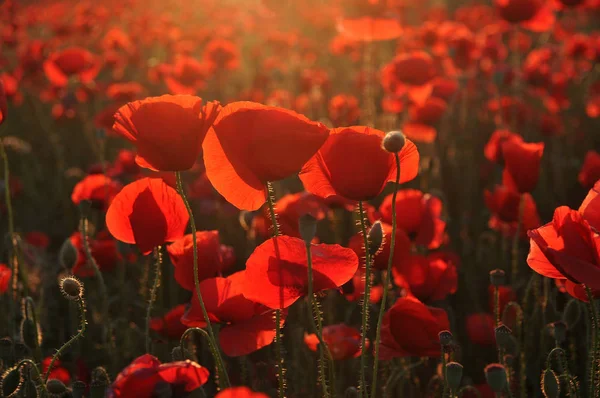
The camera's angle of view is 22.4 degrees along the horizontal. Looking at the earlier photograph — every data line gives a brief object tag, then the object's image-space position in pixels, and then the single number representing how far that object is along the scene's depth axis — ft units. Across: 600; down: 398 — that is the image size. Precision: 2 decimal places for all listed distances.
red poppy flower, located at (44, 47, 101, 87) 7.06
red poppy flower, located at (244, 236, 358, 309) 2.84
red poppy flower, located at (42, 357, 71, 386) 3.65
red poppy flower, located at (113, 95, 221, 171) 2.88
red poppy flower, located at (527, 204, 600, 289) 2.71
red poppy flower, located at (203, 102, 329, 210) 2.81
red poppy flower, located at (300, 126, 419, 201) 2.90
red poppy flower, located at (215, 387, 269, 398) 2.30
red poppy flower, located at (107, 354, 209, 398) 2.63
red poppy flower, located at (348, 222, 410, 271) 3.44
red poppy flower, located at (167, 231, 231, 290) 3.22
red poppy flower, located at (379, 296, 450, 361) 3.10
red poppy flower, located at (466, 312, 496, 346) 3.83
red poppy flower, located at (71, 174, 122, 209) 4.26
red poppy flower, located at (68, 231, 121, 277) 4.07
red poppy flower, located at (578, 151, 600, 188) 3.94
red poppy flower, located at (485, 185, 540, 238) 3.98
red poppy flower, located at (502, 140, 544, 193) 3.63
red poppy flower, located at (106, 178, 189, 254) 3.15
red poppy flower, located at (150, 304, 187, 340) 3.45
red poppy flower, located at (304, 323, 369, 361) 3.37
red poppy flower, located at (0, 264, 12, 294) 3.69
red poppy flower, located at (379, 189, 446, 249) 3.79
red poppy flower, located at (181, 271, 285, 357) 3.04
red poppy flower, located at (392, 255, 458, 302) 3.41
